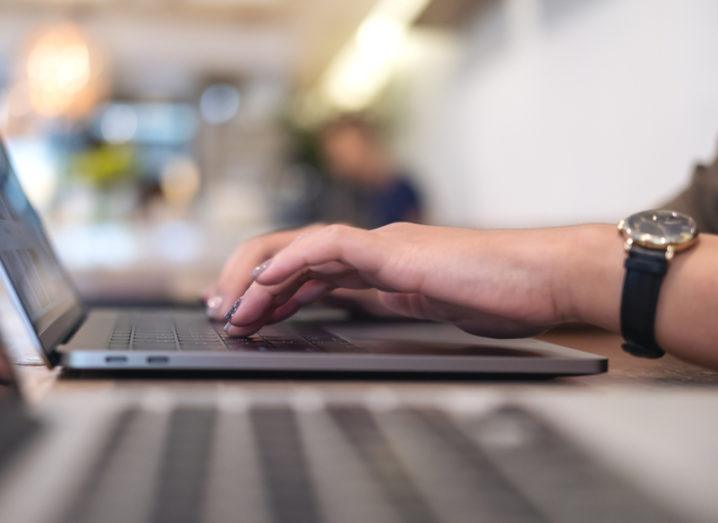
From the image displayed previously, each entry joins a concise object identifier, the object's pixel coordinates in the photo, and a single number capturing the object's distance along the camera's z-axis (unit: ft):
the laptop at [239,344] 1.78
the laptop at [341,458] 1.50
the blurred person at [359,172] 17.34
